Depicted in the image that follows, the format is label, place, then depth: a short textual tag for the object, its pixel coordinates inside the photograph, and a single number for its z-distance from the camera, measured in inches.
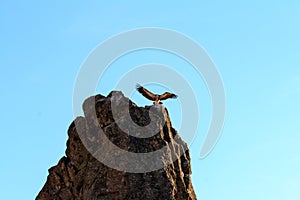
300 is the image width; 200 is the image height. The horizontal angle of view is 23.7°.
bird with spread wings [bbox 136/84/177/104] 1529.3
